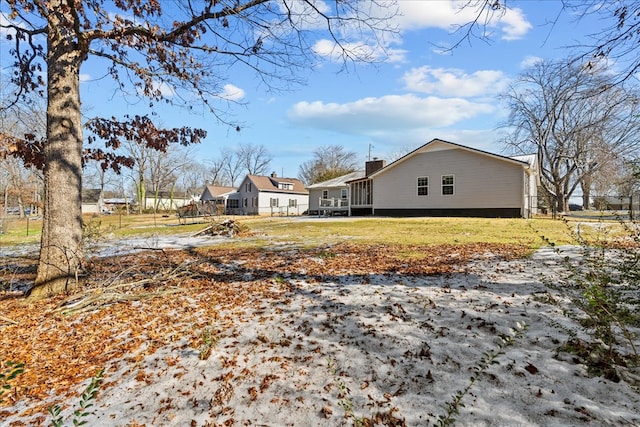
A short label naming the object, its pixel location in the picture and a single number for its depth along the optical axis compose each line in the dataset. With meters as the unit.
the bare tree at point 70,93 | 4.67
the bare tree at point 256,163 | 69.38
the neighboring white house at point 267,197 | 41.69
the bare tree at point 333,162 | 57.54
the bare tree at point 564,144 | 26.69
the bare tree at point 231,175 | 71.19
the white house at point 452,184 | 18.41
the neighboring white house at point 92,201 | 62.34
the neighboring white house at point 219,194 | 46.34
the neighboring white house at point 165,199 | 57.64
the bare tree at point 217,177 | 71.06
